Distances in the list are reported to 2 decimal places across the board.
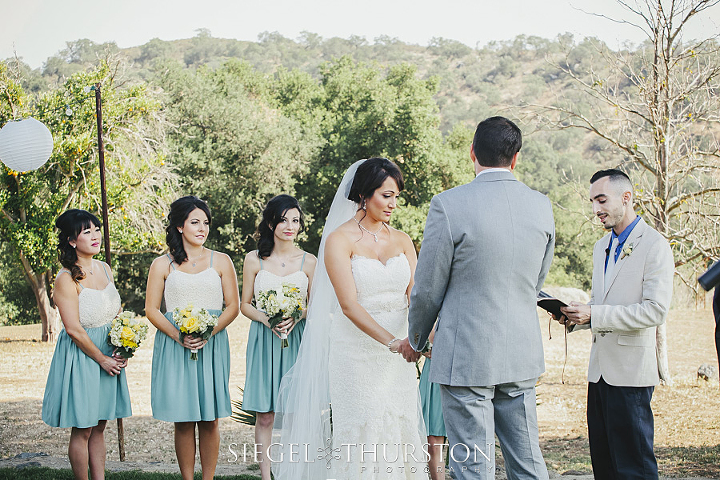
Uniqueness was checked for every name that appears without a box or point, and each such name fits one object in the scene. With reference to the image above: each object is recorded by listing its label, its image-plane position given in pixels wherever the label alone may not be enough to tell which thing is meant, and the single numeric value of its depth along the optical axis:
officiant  3.54
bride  3.61
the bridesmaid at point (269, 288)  4.78
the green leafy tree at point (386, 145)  20.55
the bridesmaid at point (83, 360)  4.35
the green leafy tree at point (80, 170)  13.43
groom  2.76
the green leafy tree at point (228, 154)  19.80
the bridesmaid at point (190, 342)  4.40
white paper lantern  6.85
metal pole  5.81
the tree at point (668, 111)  9.30
